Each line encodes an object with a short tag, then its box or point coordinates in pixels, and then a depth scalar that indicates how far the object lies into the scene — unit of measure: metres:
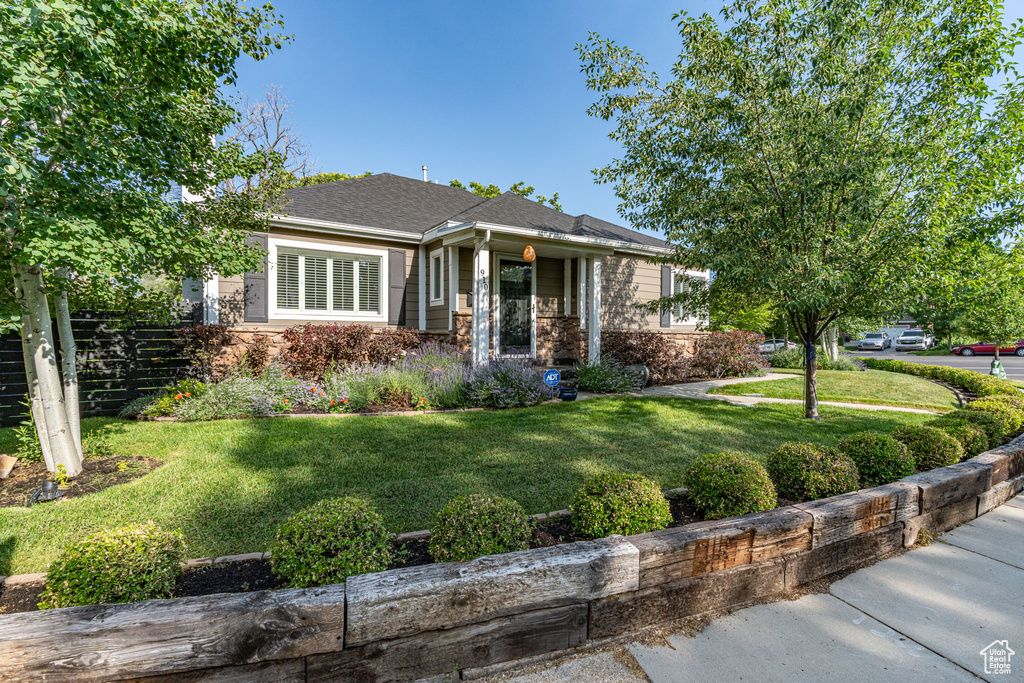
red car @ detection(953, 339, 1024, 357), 25.19
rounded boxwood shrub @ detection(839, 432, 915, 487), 3.07
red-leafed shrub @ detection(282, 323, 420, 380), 7.86
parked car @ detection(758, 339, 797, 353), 30.56
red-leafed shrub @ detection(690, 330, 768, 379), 11.39
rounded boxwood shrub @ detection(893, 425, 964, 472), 3.36
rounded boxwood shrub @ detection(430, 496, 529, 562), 2.01
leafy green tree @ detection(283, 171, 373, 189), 21.30
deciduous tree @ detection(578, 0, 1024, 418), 4.77
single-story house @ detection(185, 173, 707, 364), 8.22
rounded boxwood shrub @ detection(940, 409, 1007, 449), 4.03
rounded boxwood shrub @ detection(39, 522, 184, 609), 1.68
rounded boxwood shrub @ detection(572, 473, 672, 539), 2.26
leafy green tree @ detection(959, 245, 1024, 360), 4.95
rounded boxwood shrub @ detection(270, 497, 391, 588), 1.85
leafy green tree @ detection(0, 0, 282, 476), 2.55
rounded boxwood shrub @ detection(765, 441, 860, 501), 2.78
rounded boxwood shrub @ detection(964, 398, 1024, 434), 4.28
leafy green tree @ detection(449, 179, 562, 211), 22.35
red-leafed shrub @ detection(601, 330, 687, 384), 9.98
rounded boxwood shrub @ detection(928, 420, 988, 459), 3.68
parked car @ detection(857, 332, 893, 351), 33.69
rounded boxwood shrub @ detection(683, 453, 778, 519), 2.47
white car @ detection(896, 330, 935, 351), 32.00
